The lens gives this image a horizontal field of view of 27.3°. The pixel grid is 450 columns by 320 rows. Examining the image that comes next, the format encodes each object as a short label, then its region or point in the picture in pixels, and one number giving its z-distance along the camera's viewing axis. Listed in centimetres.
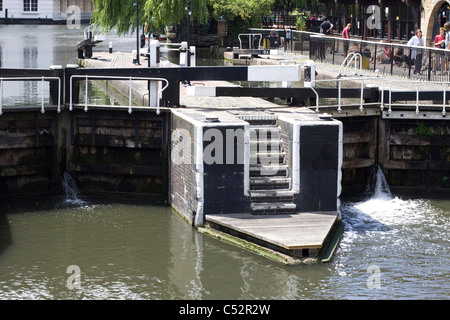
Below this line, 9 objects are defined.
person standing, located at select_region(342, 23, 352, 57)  4010
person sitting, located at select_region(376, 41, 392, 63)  3212
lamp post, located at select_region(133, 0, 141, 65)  3759
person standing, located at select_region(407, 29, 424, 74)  2981
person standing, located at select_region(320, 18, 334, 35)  4753
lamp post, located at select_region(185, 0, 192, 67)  2963
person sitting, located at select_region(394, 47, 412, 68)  3081
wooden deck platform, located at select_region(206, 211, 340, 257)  1770
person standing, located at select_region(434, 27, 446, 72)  3130
